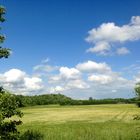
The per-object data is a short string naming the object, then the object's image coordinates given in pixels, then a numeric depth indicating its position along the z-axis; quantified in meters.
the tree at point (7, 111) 8.32
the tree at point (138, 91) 10.53
